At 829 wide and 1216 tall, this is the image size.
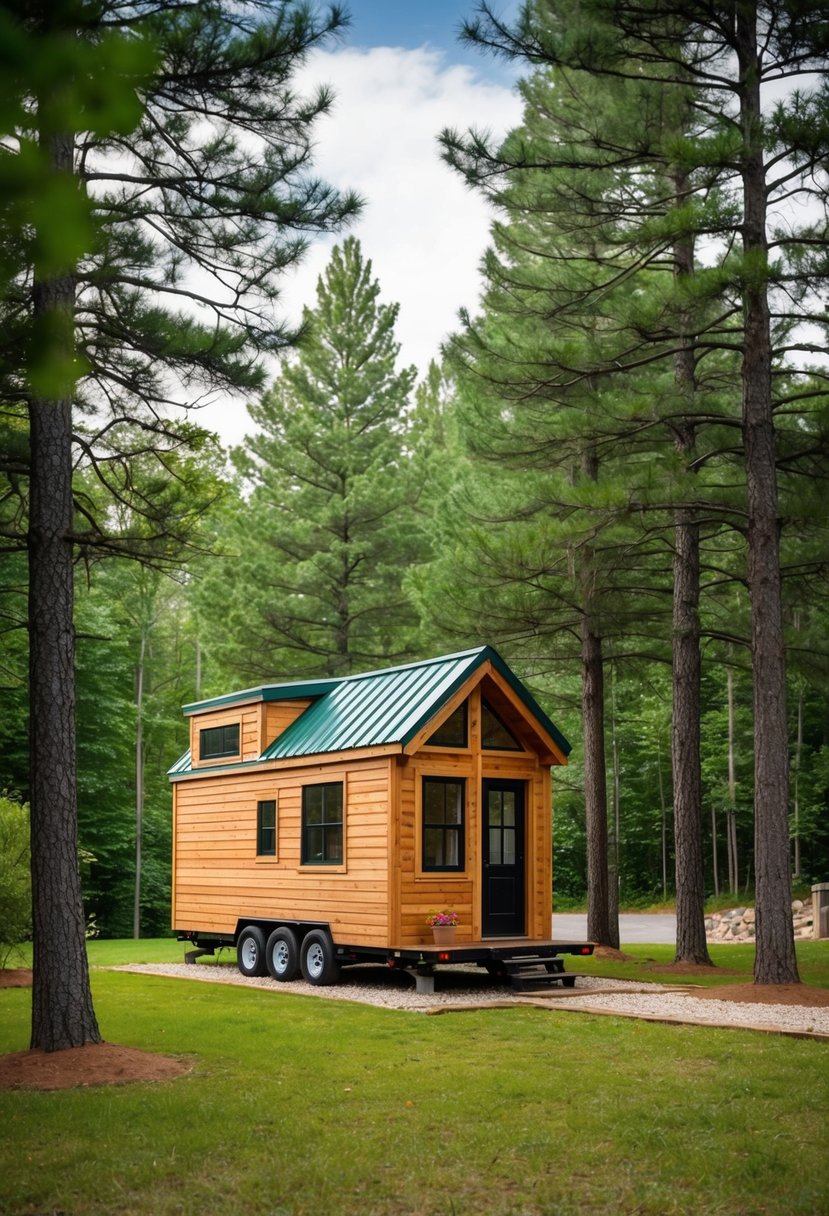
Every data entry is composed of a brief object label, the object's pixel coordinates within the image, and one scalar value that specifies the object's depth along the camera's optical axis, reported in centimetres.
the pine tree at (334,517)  2730
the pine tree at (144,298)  920
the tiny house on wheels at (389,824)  1465
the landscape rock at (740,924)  2706
